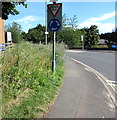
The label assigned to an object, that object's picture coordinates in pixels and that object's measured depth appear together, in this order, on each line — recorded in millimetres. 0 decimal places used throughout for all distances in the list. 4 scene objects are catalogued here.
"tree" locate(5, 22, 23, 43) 26795
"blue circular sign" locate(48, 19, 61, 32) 5047
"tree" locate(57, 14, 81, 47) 33750
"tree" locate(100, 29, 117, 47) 35047
